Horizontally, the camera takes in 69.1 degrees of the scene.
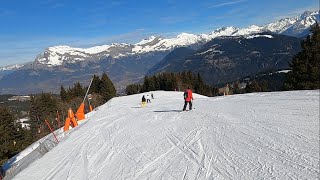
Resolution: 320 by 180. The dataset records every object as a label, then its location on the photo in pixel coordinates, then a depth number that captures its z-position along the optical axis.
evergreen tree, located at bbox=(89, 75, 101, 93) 73.54
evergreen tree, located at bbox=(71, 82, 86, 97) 72.06
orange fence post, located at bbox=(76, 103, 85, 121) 24.01
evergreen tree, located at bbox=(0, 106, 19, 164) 33.74
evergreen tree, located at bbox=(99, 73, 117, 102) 70.16
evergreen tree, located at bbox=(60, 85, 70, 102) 71.96
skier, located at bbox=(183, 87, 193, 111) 17.27
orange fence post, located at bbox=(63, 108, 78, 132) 20.05
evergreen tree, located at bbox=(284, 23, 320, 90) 31.57
